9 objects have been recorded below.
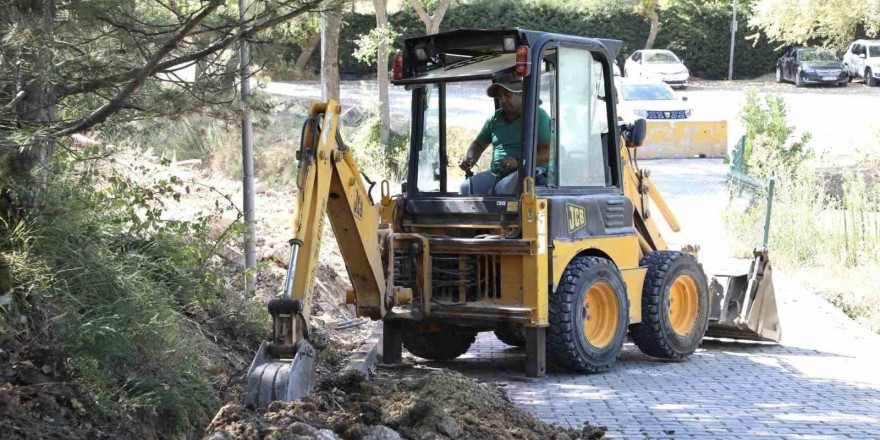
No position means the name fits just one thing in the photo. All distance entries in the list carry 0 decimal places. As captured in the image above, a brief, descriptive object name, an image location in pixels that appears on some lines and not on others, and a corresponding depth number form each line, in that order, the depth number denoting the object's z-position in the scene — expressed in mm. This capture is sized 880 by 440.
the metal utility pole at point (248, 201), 8539
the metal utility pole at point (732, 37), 45600
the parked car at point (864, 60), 41750
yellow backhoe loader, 8062
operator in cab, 8398
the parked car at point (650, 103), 27891
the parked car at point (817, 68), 41750
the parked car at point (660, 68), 40656
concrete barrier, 26719
